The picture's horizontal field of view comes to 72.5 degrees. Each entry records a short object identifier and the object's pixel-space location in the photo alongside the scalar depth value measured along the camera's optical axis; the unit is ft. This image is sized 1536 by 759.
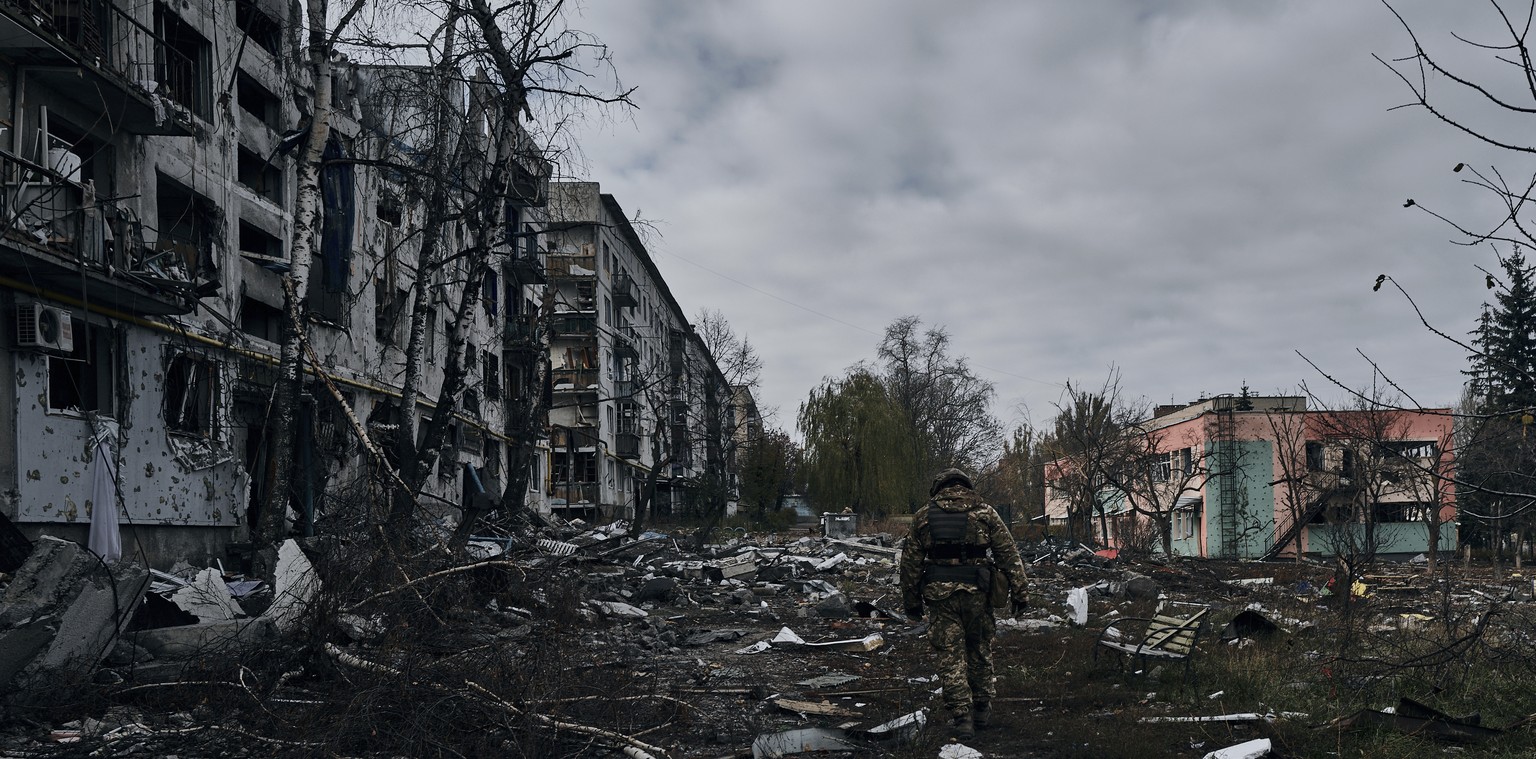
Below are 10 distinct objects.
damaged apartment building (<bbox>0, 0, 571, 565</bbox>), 40.42
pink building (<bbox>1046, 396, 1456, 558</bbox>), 124.57
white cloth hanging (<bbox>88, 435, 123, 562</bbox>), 42.91
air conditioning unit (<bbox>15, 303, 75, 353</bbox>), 40.32
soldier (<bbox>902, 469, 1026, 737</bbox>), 23.95
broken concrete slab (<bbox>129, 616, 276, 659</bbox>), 23.31
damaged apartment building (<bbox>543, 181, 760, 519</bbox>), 142.20
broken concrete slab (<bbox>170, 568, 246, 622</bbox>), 29.55
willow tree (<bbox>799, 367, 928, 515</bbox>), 147.64
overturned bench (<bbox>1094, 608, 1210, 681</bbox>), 27.71
